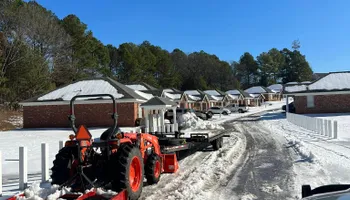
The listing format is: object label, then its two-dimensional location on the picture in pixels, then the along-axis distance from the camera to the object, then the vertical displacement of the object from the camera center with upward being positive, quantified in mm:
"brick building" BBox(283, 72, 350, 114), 39500 +647
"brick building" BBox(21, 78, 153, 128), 32906 -285
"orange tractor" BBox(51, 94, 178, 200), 6242 -1096
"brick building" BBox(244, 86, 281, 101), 95738 +3079
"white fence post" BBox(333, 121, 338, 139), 17028 -1298
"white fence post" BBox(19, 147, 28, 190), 8164 -1412
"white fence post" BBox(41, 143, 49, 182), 8773 -1385
